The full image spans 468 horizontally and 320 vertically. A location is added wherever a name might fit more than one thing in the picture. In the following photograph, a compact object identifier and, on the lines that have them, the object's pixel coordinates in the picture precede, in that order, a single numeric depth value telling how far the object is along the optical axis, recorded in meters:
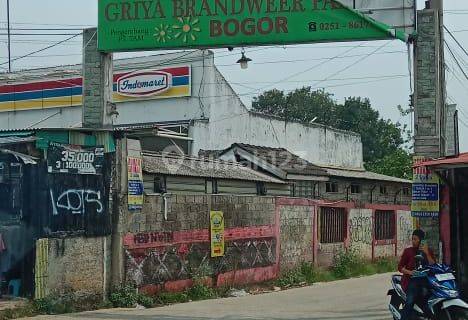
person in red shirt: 9.96
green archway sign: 13.18
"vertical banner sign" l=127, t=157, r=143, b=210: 13.84
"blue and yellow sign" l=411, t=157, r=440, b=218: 12.27
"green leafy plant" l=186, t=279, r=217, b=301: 15.43
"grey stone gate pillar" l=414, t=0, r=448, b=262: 12.83
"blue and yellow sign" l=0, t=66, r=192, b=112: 27.75
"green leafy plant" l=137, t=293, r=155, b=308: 13.86
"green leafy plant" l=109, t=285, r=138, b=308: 13.47
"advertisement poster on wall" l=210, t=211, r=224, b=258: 16.45
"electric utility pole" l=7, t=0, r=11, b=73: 26.44
